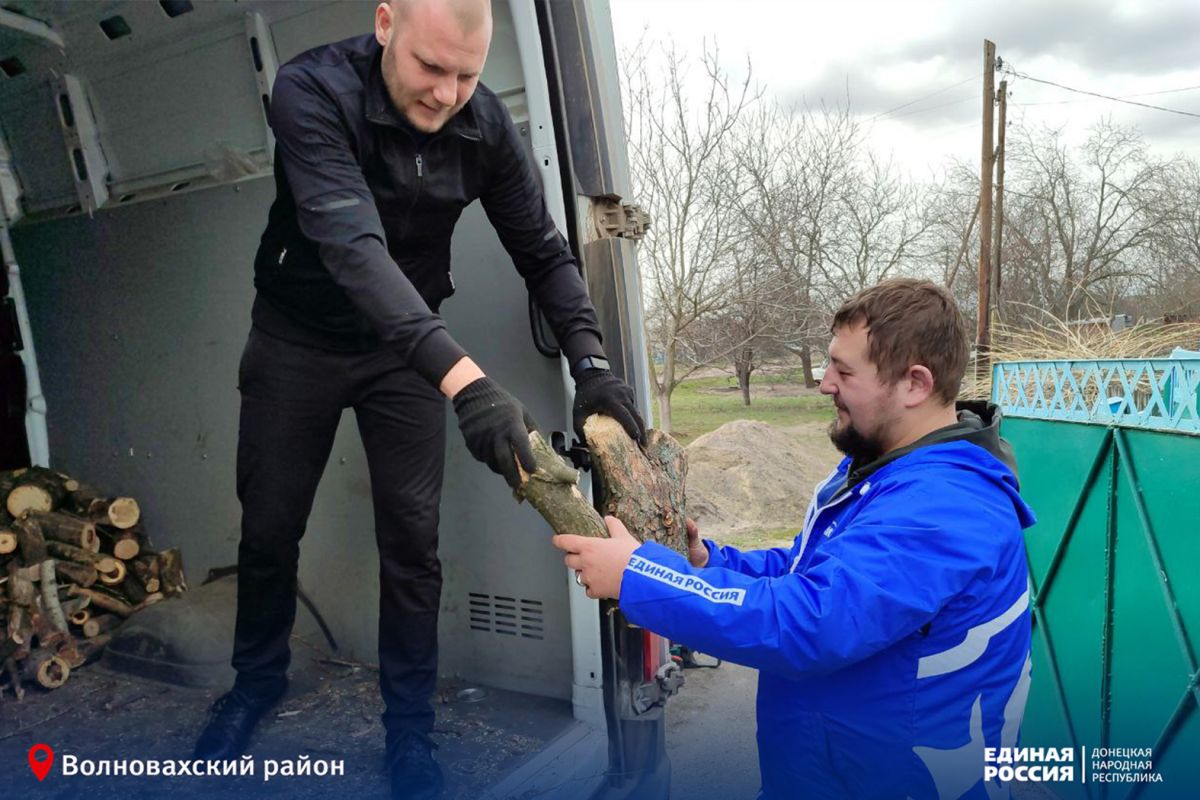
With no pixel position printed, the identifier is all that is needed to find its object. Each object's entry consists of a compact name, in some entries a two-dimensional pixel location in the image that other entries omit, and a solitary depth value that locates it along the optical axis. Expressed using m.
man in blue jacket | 1.31
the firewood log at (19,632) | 2.78
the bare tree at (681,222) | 12.40
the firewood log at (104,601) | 3.16
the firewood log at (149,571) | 3.35
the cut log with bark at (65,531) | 3.33
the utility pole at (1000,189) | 14.65
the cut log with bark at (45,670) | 2.69
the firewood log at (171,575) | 3.36
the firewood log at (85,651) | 2.84
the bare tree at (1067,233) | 21.14
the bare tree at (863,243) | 15.81
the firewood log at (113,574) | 3.29
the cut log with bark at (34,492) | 3.35
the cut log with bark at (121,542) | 3.39
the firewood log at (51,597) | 2.94
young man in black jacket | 1.90
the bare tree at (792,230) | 13.34
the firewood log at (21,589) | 3.00
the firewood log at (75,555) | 3.29
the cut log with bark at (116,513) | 3.42
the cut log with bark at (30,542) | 3.24
